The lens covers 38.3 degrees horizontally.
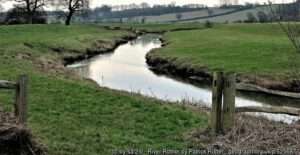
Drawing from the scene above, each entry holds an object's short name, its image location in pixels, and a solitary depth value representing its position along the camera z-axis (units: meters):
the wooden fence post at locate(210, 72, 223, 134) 9.02
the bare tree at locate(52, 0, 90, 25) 70.50
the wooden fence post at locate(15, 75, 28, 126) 8.12
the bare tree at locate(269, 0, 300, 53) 7.38
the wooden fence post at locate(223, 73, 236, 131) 8.95
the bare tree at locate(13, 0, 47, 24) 65.50
